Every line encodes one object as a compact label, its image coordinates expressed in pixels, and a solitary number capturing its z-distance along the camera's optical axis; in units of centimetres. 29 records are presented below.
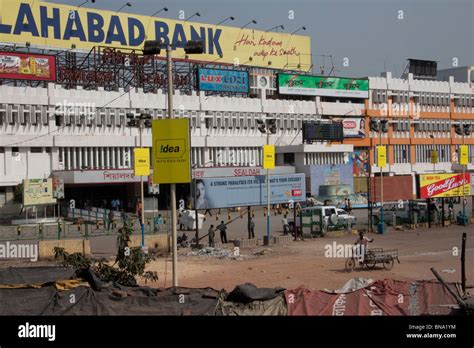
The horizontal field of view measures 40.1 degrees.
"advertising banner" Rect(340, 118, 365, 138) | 7218
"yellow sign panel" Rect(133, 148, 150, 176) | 2927
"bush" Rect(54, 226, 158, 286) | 1727
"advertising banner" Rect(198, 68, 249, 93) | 6147
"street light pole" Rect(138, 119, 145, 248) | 2963
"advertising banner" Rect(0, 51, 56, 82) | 5094
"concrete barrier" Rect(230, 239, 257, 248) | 3347
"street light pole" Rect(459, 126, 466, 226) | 4235
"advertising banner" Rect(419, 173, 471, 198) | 3891
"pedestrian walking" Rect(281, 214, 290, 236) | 3694
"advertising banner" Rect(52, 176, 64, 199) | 4537
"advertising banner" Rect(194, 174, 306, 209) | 3206
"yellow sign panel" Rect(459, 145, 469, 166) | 4028
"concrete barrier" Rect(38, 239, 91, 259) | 2977
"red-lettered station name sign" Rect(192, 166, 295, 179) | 5725
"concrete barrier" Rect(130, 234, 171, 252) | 3130
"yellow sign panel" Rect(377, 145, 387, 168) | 3925
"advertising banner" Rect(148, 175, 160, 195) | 4974
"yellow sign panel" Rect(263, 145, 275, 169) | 3266
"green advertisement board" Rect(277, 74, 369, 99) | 6875
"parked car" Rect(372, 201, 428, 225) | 4125
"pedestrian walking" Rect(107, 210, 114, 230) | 3781
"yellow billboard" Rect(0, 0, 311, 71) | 5459
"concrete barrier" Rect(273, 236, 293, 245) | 3431
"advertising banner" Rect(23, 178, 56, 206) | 4069
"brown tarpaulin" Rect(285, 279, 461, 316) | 1291
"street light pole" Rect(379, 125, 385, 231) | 3902
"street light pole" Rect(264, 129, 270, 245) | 3403
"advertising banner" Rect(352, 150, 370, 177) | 7256
